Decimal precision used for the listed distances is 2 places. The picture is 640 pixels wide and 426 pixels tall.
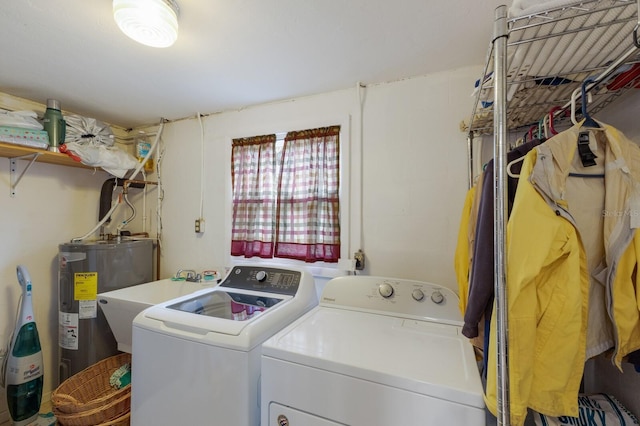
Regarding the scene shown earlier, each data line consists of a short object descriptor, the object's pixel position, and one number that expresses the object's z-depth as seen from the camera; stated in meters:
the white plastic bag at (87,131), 2.05
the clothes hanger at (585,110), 0.78
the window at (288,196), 1.89
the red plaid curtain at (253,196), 2.08
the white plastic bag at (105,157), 1.97
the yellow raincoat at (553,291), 0.67
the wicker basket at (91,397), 1.48
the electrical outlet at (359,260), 1.77
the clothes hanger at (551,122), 0.98
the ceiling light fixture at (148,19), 1.03
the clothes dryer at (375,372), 0.80
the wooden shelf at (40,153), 1.70
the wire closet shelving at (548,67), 0.66
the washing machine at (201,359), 1.06
